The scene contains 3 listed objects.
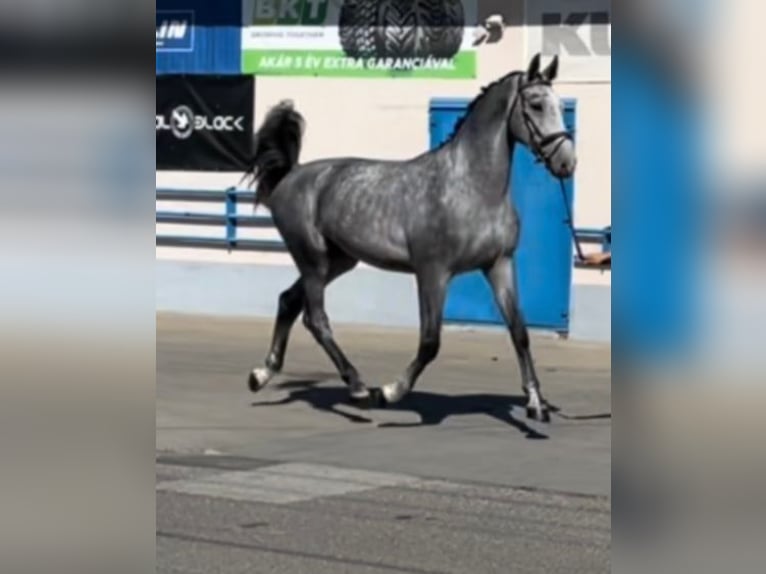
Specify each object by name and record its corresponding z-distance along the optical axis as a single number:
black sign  18.11
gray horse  11.03
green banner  16.78
